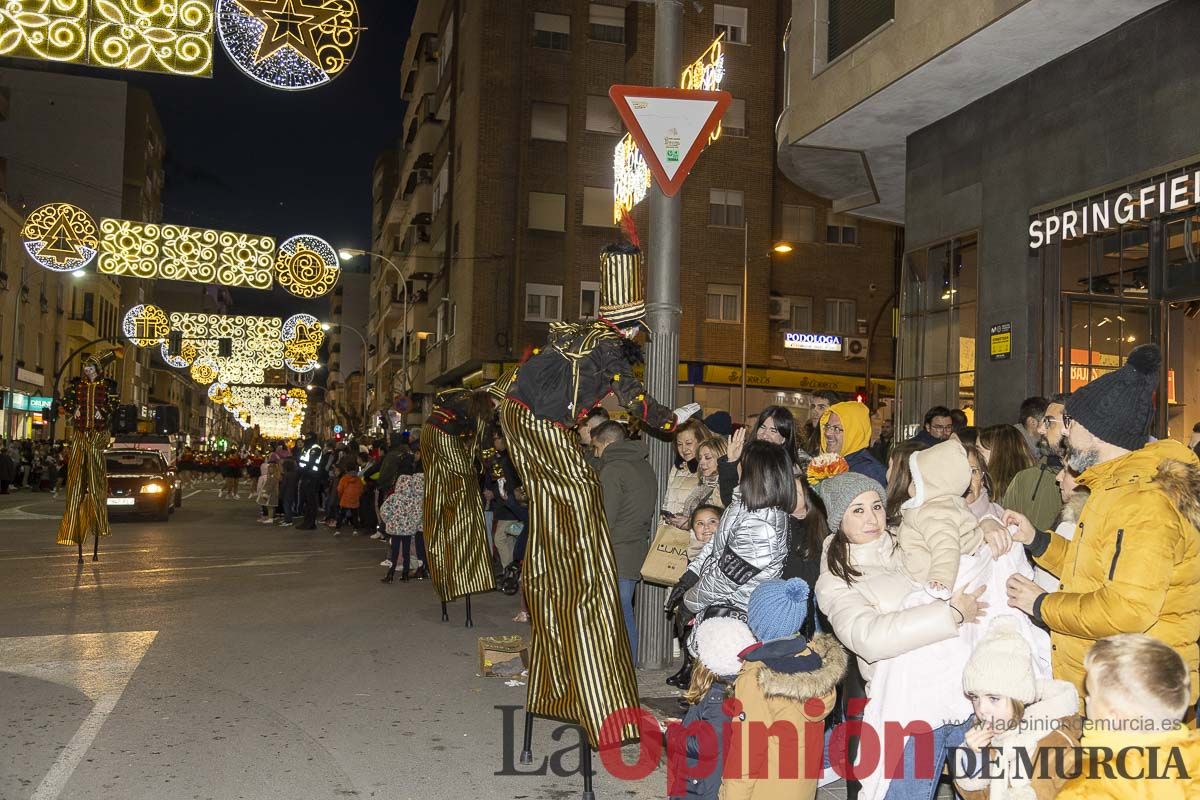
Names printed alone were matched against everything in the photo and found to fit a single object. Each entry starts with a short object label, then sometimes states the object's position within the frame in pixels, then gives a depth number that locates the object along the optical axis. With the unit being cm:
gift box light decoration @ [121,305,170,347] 3169
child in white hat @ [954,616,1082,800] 404
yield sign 820
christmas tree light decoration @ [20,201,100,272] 1922
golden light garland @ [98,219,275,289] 1975
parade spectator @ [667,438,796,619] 484
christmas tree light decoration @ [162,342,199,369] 3731
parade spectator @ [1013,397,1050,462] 787
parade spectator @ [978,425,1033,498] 688
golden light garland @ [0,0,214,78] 1098
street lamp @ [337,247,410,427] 2978
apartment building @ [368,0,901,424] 3578
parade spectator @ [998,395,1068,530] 659
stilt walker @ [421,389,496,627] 970
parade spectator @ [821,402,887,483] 667
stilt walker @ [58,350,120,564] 1494
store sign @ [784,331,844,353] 3484
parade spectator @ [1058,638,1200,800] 324
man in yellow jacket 378
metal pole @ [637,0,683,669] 897
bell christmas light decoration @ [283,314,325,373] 3495
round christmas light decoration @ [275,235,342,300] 2117
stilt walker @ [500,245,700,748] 576
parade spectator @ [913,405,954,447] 953
